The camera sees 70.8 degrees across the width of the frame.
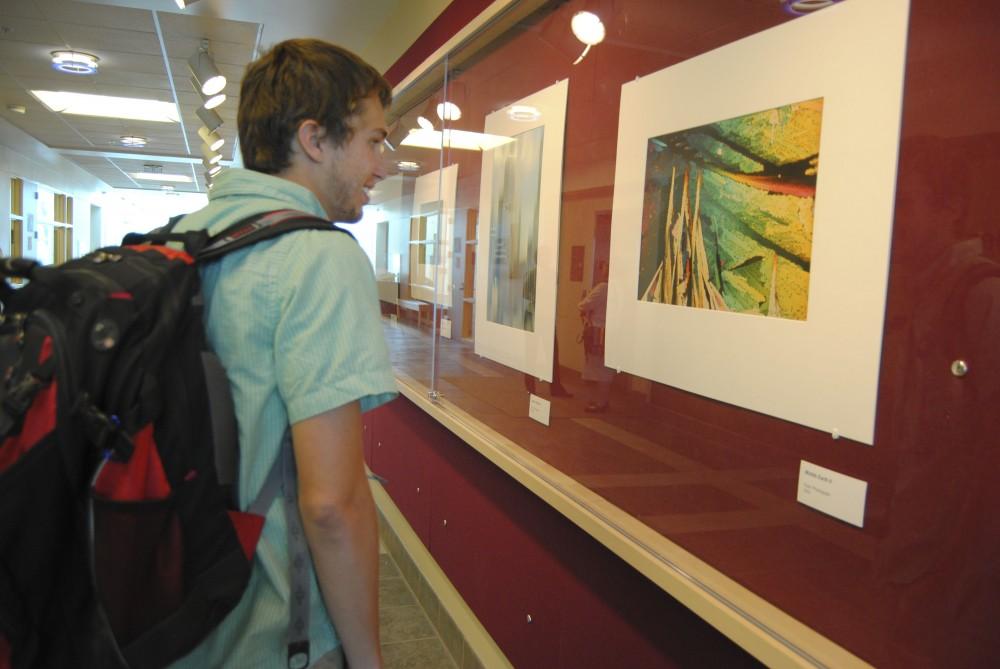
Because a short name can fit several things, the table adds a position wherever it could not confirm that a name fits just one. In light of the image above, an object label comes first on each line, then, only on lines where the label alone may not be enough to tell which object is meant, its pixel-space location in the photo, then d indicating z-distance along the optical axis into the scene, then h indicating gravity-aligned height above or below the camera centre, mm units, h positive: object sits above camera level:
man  1082 -198
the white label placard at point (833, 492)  1223 -350
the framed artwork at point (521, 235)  2492 +190
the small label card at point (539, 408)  2496 -451
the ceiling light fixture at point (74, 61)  6621 +1906
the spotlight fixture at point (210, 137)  7996 +1495
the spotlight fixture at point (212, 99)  6246 +1503
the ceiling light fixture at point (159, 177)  16297 +2089
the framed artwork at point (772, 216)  1225 +165
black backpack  873 -269
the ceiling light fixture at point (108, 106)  8609 +2001
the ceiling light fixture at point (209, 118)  7414 +1580
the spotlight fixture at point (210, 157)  9505 +1661
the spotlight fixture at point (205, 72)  6008 +1757
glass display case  1074 -21
